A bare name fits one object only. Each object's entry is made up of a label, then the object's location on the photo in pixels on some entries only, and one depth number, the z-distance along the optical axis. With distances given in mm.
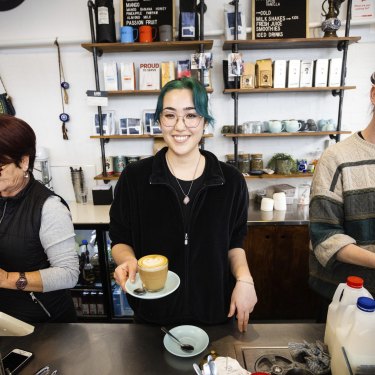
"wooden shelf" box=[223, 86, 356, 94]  2709
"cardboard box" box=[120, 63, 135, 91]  2822
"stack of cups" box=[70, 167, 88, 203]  3080
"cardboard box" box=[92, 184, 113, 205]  2973
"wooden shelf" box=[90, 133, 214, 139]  2893
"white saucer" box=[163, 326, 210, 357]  952
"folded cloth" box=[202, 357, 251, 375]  859
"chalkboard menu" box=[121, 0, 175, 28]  2781
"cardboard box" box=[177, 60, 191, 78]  2832
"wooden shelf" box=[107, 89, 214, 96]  2789
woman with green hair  1221
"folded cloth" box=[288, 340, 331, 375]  865
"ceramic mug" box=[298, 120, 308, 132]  2902
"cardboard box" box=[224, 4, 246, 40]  2680
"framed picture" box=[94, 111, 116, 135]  2969
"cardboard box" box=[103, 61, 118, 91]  2814
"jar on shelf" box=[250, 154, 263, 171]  2999
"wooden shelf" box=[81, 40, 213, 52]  2670
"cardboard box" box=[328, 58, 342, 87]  2709
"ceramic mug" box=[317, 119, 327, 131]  2902
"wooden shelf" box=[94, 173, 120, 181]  2975
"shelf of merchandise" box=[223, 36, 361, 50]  2621
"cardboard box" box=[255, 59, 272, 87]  2734
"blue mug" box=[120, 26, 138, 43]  2707
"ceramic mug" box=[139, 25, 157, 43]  2711
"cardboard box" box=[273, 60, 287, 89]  2732
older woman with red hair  1182
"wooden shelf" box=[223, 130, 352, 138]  2799
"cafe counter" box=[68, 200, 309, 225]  2469
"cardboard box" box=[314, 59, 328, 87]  2717
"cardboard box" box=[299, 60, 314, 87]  2744
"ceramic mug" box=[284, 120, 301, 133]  2842
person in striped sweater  1264
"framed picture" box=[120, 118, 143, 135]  2980
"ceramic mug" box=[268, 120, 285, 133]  2854
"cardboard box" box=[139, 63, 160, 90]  2861
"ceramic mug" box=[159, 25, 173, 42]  2676
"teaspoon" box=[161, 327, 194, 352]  964
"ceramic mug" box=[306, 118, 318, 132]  2914
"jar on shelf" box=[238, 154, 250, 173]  2992
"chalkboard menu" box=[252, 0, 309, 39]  2713
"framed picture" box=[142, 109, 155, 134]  2996
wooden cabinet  2490
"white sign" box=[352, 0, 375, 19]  2809
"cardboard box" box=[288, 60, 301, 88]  2729
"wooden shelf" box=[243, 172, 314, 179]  2871
